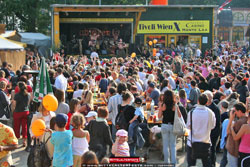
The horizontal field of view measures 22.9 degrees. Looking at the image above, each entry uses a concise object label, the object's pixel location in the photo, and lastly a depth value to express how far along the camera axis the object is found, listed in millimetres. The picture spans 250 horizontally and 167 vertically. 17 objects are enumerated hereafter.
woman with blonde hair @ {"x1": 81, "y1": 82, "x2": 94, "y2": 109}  13218
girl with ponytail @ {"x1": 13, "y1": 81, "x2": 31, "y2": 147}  13967
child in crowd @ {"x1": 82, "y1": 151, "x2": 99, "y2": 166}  6810
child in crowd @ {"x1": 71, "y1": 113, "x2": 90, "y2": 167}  9380
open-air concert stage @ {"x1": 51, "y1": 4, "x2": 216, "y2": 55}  46834
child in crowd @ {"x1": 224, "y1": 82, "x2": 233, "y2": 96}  15716
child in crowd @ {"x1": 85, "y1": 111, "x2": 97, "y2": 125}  10996
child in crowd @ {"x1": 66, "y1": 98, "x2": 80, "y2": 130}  11900
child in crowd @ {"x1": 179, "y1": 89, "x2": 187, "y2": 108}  14447
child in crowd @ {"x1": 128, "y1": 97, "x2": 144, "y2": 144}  12037
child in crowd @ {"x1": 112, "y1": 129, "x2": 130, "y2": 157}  9712
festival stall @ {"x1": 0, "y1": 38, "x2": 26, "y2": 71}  27141
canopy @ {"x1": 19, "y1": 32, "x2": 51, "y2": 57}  44984
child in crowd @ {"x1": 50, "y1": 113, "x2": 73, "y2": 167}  9061
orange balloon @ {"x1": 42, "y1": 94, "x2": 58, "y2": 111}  10723
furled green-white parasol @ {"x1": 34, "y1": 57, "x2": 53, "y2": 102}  12621
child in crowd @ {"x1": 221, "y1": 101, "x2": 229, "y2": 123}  12865
